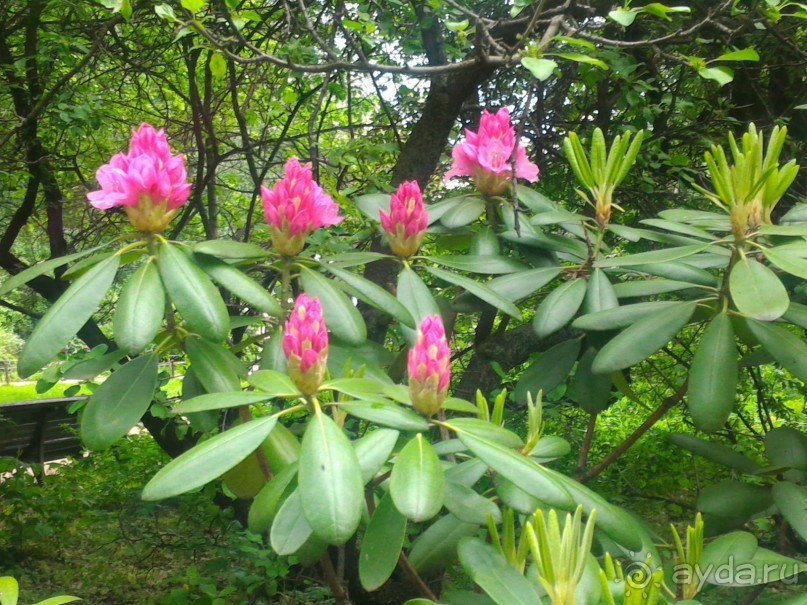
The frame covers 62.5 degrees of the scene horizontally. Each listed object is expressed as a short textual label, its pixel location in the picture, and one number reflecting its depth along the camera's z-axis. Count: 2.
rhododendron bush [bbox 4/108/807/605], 0.84
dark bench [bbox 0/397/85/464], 4.57
